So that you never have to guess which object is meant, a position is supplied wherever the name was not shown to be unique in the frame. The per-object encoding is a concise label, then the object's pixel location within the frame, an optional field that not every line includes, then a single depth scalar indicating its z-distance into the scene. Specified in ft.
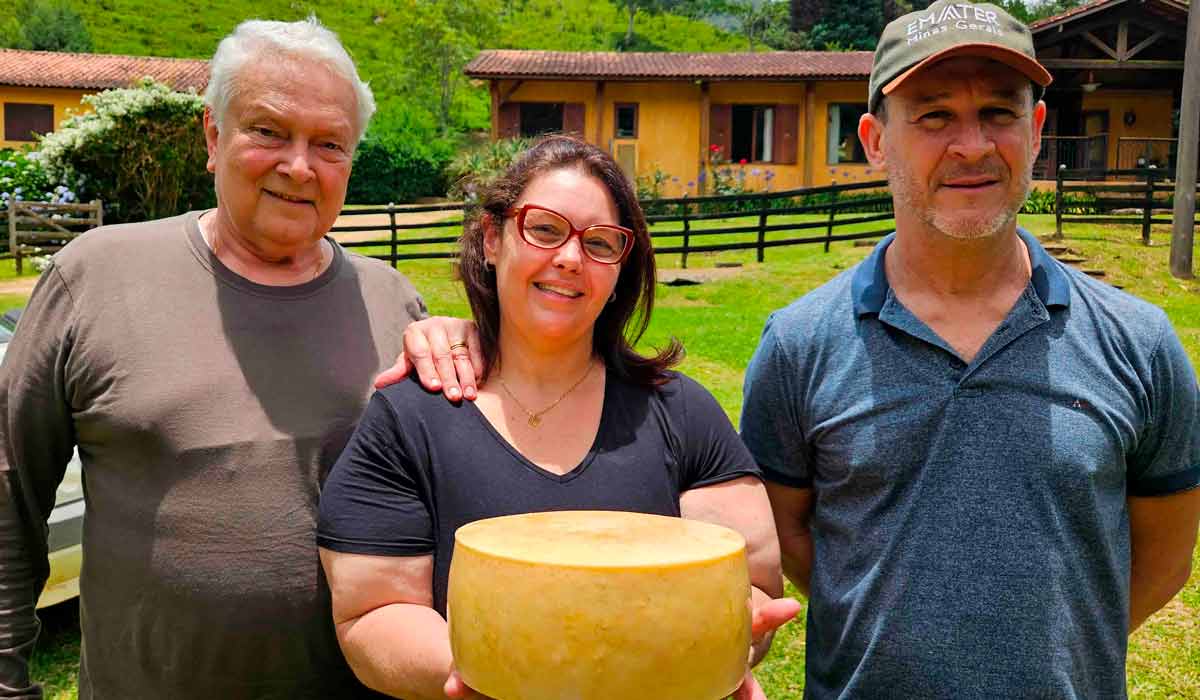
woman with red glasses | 5.03
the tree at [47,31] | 140.67
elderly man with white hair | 6.26
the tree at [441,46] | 105.09
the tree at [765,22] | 188.46
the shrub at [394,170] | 83.71
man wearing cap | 5.65
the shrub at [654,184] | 73.05
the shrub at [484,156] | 63.98
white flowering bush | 52.13
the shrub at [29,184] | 54.03
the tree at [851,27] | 143.33
